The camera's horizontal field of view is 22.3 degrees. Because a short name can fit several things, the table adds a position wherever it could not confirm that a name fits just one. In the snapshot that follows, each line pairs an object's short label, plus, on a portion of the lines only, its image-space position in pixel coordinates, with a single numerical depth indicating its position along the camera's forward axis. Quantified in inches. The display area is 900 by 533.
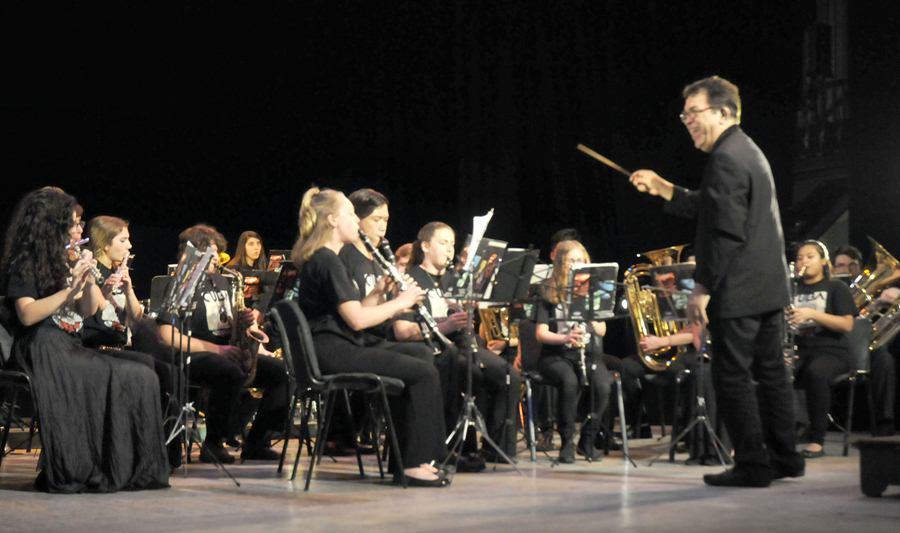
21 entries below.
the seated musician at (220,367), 468.8
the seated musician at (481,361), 457.5
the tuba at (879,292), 556.6
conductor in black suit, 359.0
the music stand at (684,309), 451.1
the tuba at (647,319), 543.2
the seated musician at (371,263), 400.0
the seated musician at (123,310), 422.1
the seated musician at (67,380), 351.8
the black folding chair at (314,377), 368.3
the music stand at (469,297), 405.5
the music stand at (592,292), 445.3
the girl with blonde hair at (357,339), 371.2
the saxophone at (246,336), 481.9
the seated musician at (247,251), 552.8
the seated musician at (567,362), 472.0
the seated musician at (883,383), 552.2
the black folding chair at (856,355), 507.5
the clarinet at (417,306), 378.2
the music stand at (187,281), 389.5
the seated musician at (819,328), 498.8
